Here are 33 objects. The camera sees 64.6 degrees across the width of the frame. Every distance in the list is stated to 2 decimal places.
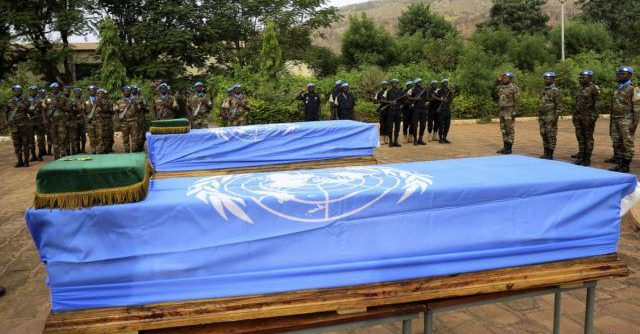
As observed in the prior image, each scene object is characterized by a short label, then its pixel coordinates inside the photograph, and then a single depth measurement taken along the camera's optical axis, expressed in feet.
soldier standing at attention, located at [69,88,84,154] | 39.99
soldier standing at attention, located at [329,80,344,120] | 43.42
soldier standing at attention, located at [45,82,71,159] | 38.96
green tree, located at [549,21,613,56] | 96.37
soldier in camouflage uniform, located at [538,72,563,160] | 32.12
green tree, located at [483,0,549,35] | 121.90
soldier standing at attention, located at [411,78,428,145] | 42.73
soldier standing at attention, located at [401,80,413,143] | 42.93
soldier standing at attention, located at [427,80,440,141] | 43.19
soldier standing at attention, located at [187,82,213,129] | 40.37
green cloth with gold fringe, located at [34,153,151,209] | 7.43
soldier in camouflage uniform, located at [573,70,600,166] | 30.14
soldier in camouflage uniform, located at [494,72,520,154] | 35.04
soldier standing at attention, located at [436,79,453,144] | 42.83
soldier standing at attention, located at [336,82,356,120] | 43.06
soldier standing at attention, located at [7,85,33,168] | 37.58
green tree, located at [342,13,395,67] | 95.04
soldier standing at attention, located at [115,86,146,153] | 39.06
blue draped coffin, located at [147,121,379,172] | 24.32
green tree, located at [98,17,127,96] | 60.54
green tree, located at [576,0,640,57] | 112.31
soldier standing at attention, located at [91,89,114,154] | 39.75
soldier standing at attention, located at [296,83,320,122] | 44.47
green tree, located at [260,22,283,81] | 59.47
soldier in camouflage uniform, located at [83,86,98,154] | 39.60
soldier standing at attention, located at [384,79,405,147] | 42.52
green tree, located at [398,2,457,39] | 111.34
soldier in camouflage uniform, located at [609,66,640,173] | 28.02
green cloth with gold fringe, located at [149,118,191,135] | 24.94
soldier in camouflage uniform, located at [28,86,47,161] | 38.88
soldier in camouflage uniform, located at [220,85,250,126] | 40.27
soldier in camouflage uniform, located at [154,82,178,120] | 40.55
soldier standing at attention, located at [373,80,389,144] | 43.19
